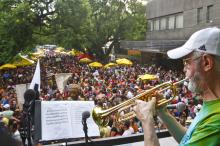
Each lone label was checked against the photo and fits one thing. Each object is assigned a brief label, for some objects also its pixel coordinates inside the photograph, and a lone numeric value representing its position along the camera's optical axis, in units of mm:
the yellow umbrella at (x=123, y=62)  13397
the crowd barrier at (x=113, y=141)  1809
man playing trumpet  1022
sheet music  1846
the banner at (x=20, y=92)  5199
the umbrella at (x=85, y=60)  17084
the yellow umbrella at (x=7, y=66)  11264
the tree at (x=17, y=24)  11785
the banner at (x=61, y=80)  6826
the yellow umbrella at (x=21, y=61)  12384
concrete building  13138
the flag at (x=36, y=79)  3521
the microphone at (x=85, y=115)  1770
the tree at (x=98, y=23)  13237
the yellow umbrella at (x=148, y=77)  8763
